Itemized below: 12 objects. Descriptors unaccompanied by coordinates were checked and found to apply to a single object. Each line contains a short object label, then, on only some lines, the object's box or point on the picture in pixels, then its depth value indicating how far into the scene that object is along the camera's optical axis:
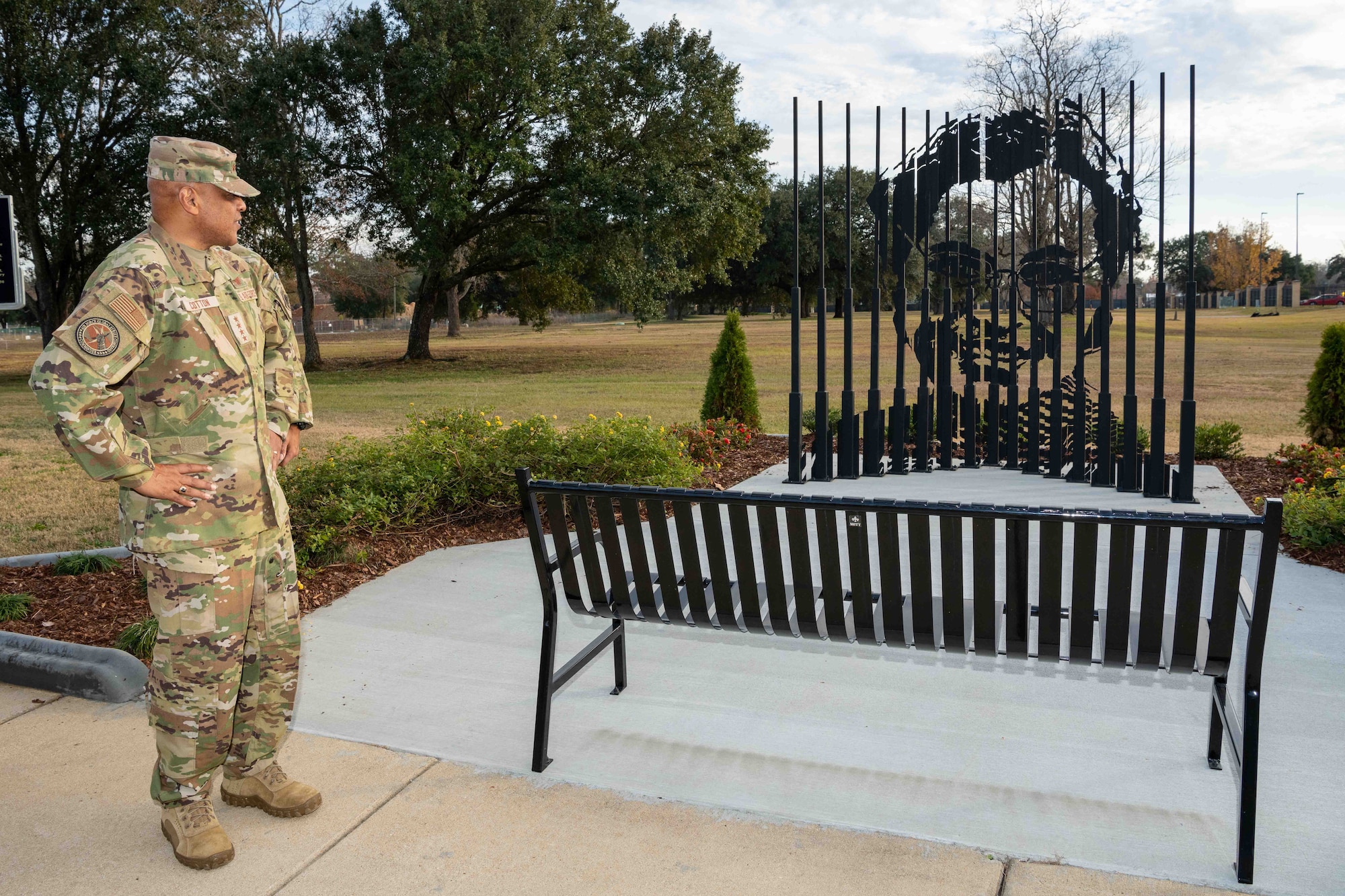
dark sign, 4.81
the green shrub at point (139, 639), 4.20
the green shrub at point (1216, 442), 9.27
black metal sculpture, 7.11
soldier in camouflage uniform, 2.54
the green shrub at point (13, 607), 4.68
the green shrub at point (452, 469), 6.11
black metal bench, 2.79
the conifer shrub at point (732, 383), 11.33
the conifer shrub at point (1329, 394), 9.02
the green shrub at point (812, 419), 10.31
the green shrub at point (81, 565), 5.44
